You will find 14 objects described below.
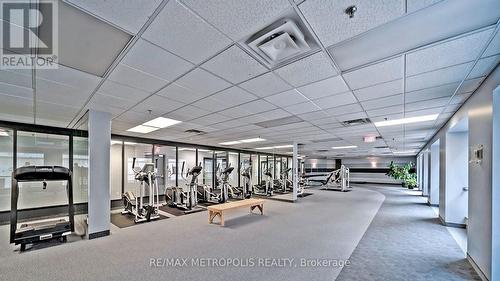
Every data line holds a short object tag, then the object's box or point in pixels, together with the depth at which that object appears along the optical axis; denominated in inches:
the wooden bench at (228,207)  209.9
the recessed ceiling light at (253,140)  339.3
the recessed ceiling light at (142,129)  242.4
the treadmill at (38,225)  150.2
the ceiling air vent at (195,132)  262.0
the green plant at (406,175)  549.3
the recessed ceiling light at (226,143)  396.8
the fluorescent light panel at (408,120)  192.7
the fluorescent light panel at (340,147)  434.0
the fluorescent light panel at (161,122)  203.1
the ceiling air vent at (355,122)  203.1
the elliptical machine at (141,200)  236.2
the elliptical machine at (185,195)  295.1
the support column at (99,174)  170.6
